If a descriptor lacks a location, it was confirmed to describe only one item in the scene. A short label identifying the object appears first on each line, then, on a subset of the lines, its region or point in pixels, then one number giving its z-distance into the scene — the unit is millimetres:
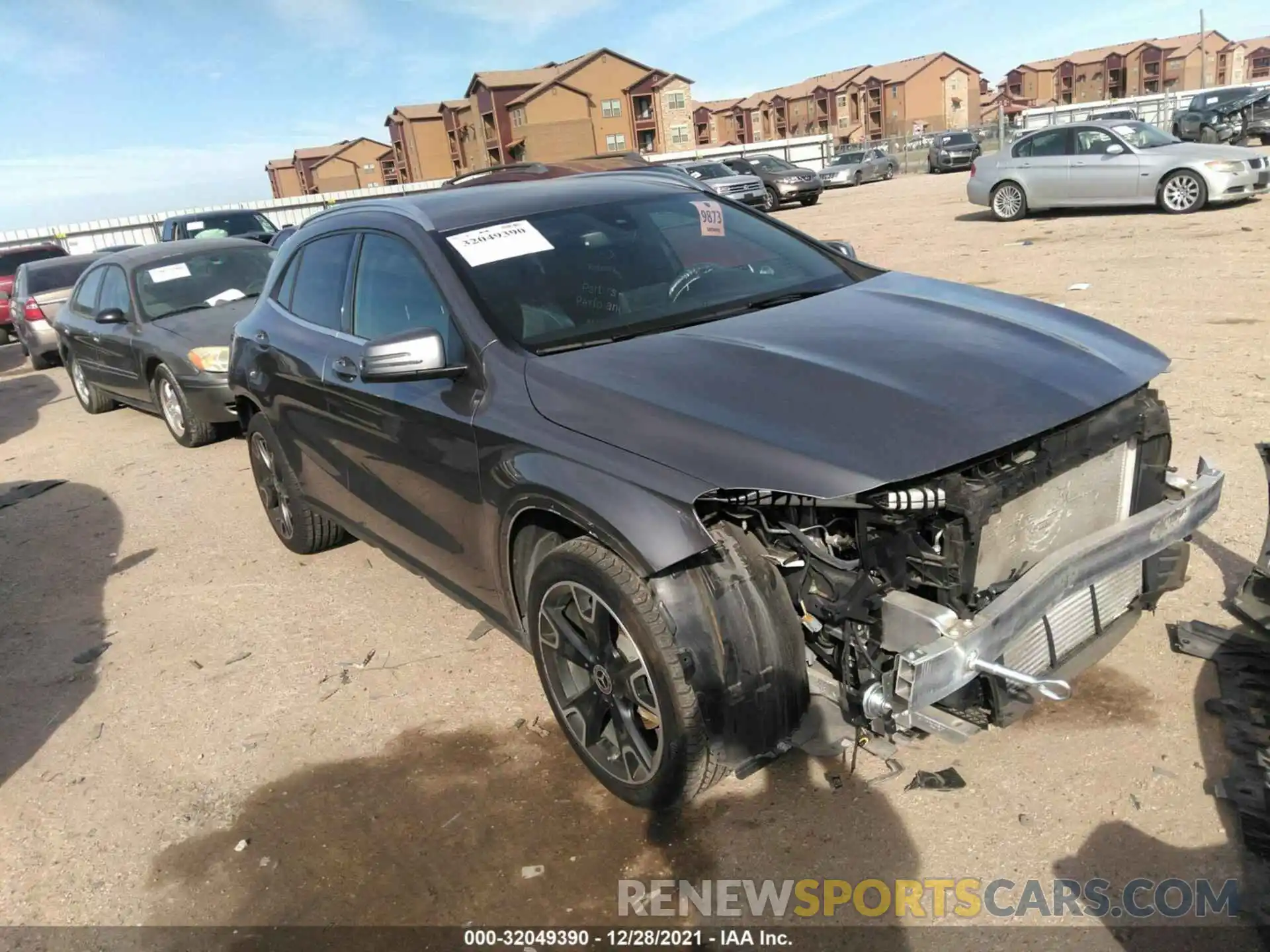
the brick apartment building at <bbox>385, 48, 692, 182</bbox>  57250
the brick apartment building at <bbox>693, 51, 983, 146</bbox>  76250
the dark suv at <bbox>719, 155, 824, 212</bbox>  27000
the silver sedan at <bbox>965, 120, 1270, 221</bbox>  13602
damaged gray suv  2391
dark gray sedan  7543
